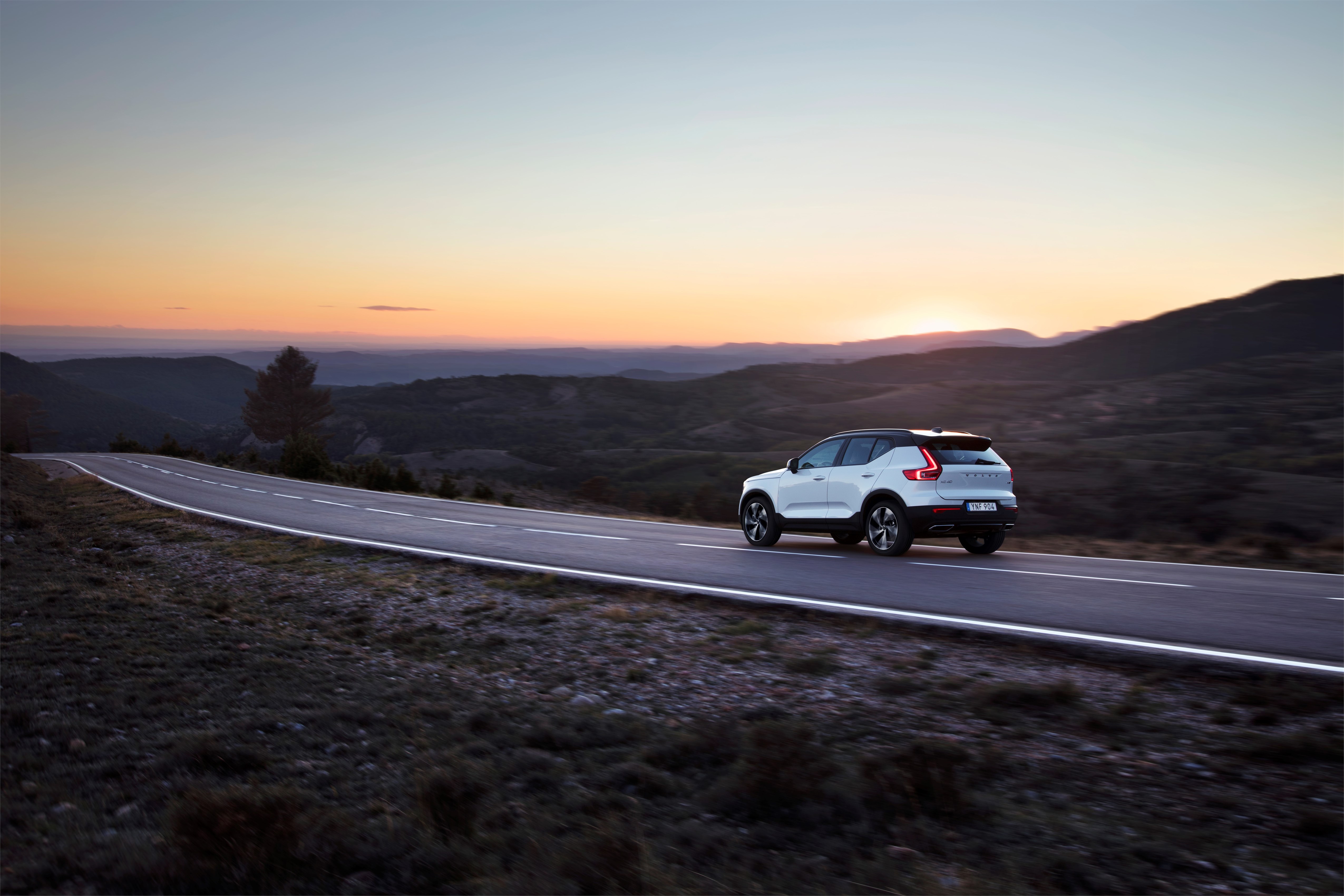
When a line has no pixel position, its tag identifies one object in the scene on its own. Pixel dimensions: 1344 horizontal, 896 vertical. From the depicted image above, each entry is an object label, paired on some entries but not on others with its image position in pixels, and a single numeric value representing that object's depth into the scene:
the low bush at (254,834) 3.55
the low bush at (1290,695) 5.73
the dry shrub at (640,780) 4.75
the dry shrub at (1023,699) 5.90
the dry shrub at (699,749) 5.14
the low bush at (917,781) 4.34
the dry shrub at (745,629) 8.27
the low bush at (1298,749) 4.91
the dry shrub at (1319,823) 4.05
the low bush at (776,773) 4.50
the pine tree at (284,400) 84.19
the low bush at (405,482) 32.28
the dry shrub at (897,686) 6.41
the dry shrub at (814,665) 6.96
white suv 12.02
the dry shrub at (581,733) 5.46
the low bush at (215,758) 4.82
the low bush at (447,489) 30.03
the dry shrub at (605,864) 3.50
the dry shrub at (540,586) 10.41
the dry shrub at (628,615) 8.85
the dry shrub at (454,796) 4.09
